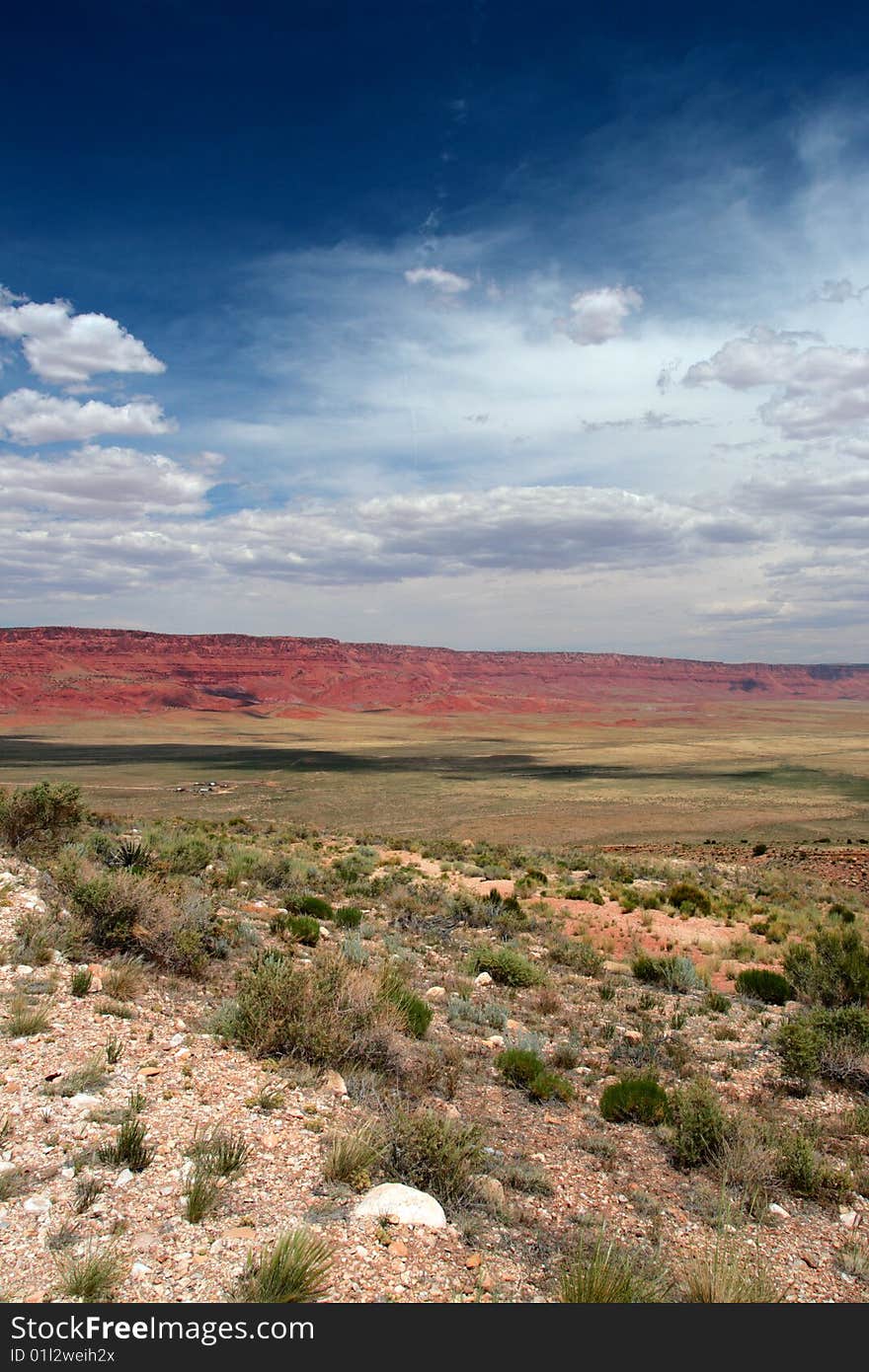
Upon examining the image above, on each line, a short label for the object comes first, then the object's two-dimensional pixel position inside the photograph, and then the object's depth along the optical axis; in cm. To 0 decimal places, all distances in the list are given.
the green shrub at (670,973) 1175
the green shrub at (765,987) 1145
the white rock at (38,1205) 429
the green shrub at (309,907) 1303
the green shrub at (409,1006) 808
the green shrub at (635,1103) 698
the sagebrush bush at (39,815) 1276
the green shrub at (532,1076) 729
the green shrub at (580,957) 1229
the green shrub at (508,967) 1102
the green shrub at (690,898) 1886
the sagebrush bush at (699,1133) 620
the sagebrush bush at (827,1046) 821
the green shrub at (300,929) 1110
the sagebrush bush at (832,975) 1104
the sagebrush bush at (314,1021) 685
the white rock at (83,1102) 545
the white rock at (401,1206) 468
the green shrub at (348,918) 1274
